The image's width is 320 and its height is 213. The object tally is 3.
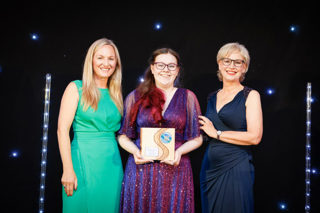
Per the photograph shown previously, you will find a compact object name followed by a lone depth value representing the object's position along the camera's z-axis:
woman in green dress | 2.25
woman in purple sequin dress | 2.09
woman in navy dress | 2.24
